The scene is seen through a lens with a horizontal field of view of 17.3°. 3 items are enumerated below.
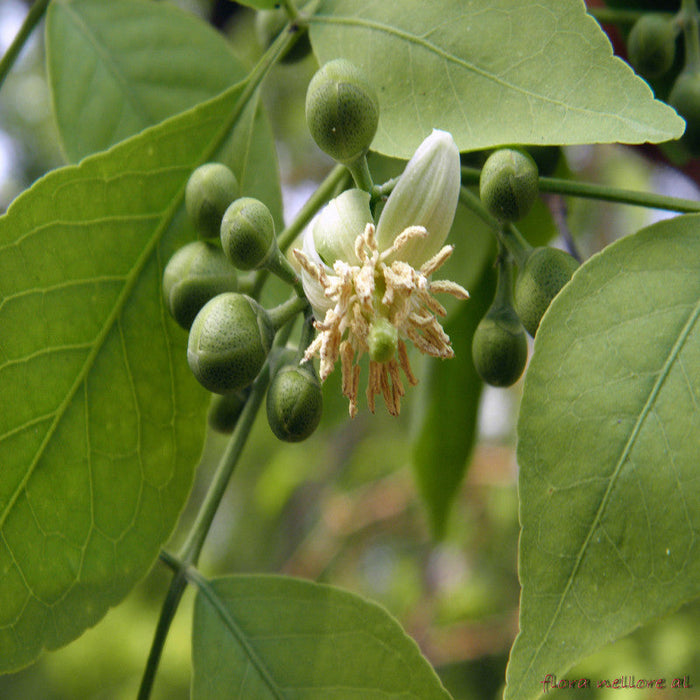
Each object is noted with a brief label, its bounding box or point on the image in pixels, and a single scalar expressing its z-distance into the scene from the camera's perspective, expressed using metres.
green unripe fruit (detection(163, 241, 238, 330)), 0.22
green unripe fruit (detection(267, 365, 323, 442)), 0.21
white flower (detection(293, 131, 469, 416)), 0.20
